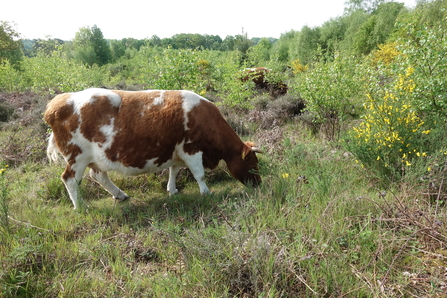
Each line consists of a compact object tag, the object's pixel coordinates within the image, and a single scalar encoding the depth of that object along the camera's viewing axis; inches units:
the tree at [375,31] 972.6
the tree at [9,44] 1138.7
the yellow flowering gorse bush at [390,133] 143.2
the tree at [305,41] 1371.1
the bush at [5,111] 345.1
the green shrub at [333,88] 222.5
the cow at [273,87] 483.9
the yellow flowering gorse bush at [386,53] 598.5
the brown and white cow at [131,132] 139.5
